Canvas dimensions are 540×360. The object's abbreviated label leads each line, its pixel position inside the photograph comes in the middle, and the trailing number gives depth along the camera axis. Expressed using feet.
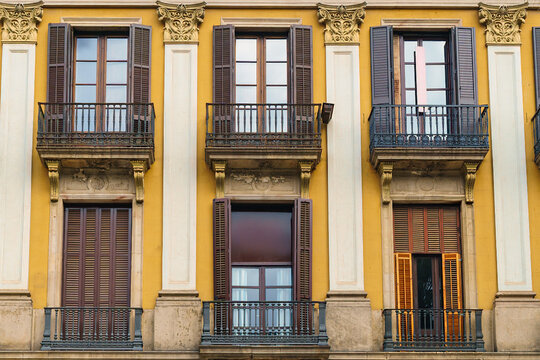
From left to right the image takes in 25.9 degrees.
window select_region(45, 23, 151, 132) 78.28
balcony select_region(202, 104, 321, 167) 76.64
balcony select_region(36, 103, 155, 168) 76.43
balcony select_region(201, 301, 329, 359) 73.20
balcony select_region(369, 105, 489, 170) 76.59
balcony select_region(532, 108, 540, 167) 77.73
